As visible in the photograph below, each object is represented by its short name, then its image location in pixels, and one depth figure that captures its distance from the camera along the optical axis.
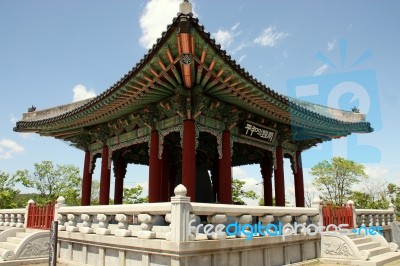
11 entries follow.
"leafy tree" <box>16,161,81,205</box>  37.53
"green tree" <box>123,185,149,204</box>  37.88
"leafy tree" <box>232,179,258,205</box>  36.81
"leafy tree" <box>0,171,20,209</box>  30.56
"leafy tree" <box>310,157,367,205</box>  37.03
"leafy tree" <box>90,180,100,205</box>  48.00
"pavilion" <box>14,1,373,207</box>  10.11
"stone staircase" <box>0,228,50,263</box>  10.25
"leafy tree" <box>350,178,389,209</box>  35.78
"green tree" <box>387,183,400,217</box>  39.22
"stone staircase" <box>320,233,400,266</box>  9.91
